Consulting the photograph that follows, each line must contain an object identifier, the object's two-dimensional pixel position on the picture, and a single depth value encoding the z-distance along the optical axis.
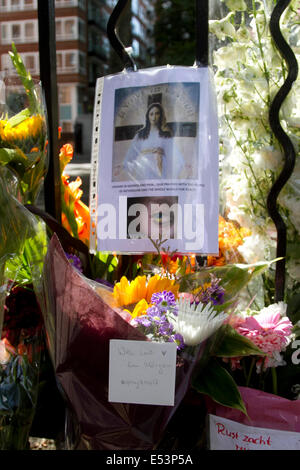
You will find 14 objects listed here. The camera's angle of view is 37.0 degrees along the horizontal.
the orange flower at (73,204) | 1.10
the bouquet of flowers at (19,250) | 0.75
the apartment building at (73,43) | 24.73
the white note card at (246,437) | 0.71
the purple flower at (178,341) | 0.66
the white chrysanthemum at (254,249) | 0.99
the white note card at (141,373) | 0.66
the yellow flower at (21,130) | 0.83
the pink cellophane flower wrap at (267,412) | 0.71
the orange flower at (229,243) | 1.14
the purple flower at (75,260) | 0.89
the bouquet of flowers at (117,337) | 0.67
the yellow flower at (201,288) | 0.72
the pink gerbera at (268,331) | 0.75
